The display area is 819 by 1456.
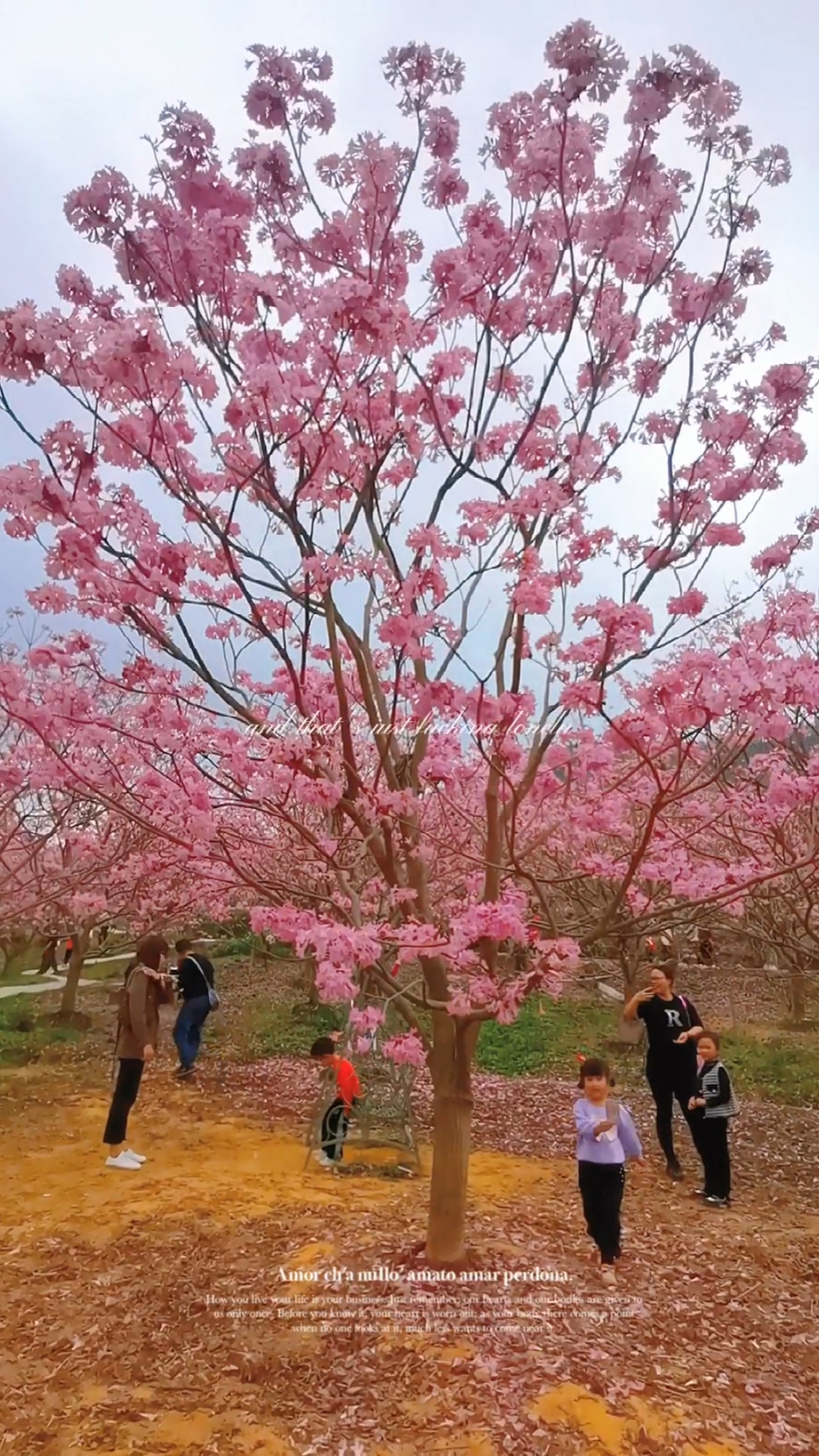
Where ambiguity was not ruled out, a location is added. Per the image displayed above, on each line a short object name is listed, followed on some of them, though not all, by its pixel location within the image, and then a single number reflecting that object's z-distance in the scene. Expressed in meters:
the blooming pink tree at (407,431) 3.50
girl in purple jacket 4.20
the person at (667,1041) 5.93
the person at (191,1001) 8.66
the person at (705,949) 16.09
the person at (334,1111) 6.03
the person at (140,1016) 6.14
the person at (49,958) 18.69
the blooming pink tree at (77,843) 4.30
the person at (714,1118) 5.51
